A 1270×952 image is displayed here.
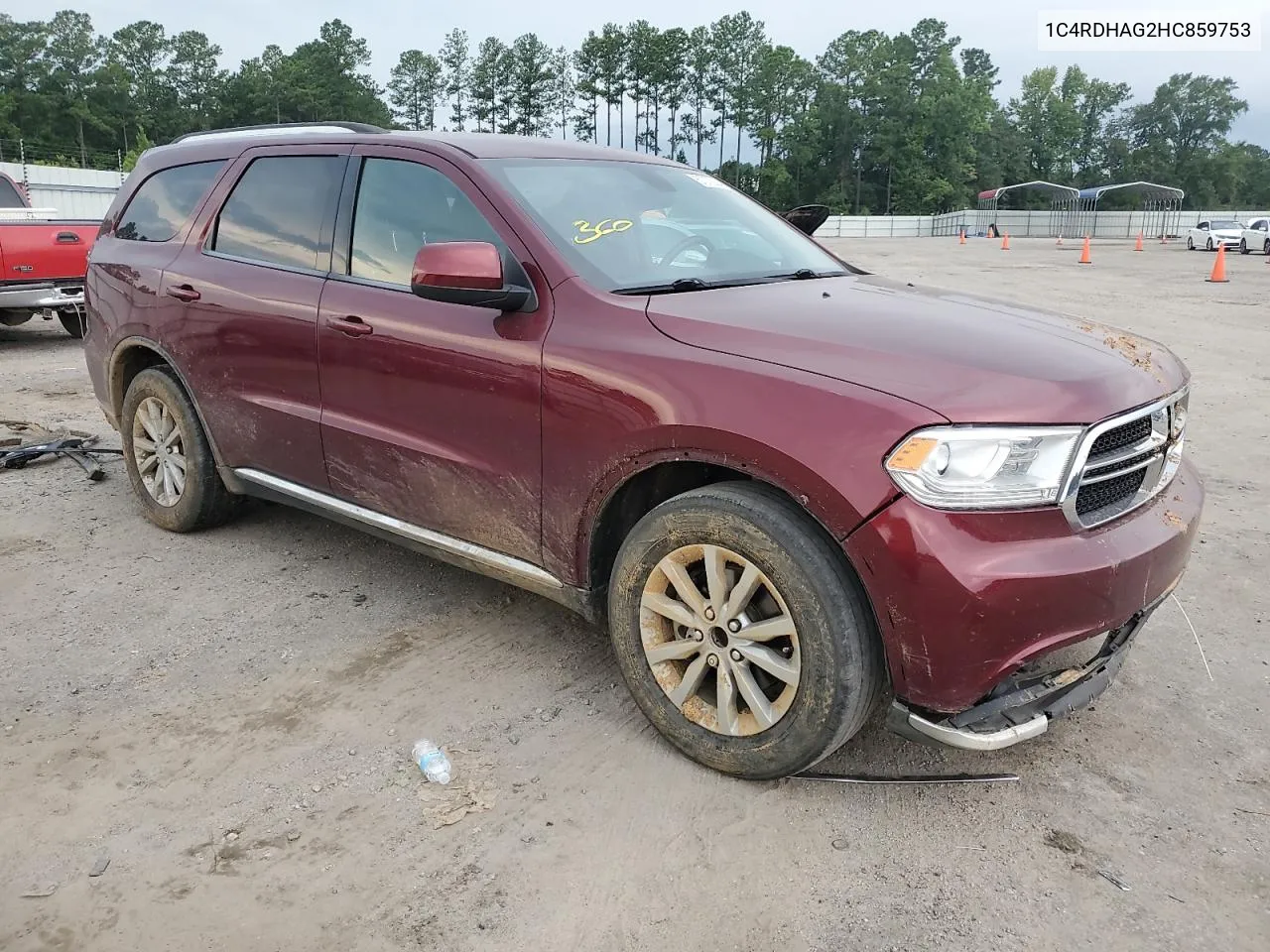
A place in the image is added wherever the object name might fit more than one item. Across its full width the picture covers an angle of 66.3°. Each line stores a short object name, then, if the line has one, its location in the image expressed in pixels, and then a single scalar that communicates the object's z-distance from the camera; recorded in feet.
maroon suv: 7.73
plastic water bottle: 9.21
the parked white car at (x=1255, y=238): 105.40
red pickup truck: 31.86
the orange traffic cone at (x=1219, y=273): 63.77
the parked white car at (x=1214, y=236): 109.60
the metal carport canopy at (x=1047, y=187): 194.57
